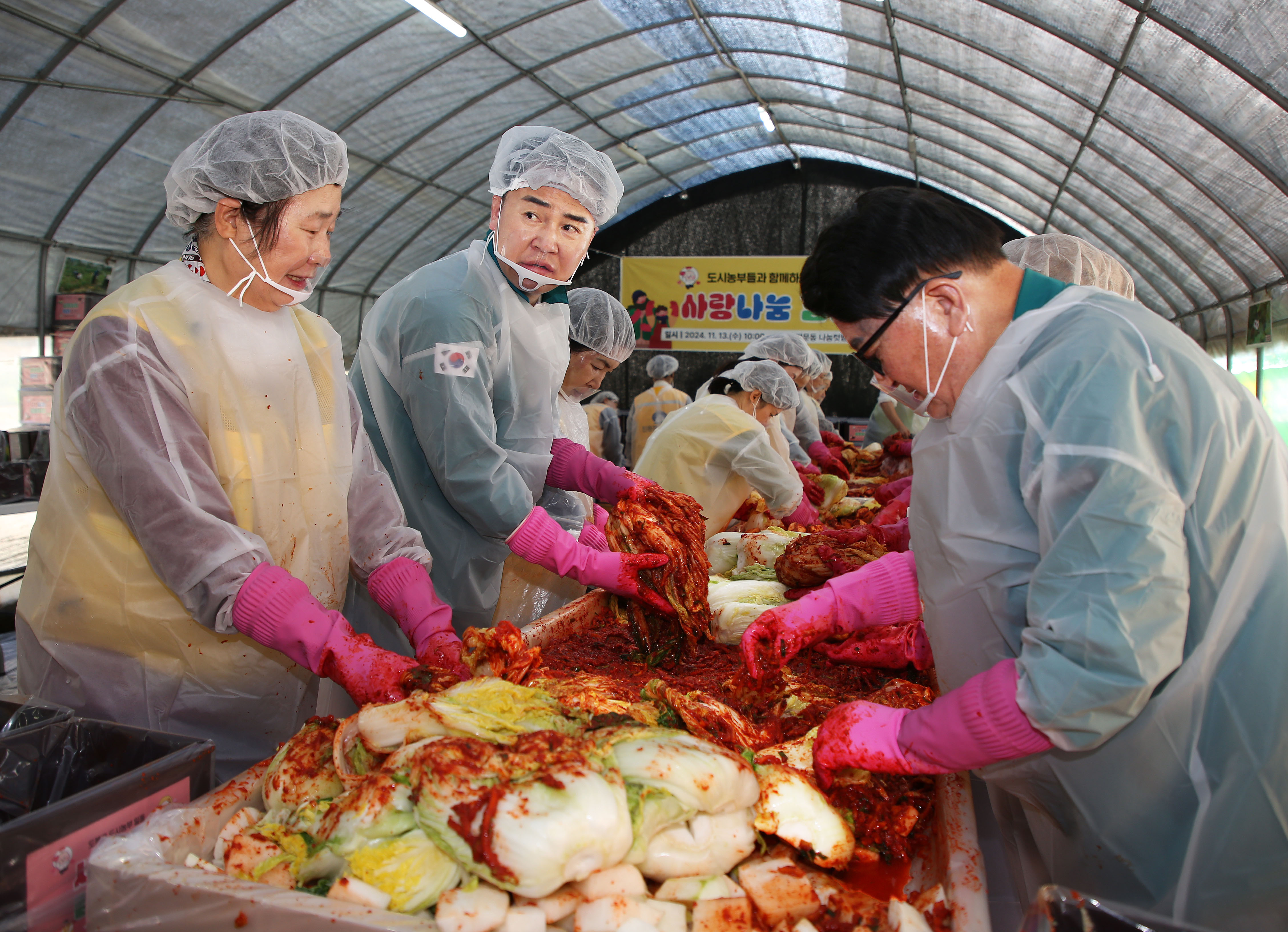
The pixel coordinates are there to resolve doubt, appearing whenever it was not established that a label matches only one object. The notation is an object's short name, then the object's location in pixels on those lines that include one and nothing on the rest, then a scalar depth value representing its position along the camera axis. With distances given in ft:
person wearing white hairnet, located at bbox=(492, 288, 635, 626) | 16.33
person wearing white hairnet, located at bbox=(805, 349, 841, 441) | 40.24
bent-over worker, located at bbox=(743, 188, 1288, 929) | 5.00
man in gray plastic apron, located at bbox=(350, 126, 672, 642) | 10.10
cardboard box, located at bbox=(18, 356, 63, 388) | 26.45
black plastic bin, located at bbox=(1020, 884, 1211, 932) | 3.96
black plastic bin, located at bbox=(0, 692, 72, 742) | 5.81
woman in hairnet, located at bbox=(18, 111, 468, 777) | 6.93
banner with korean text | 56.39
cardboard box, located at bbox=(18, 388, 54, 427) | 27.27
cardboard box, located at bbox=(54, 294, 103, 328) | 34.76
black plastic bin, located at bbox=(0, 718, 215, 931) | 4.50
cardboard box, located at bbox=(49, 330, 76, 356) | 34.47
